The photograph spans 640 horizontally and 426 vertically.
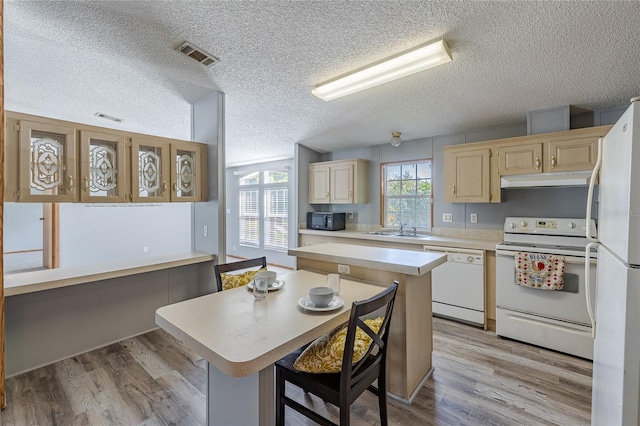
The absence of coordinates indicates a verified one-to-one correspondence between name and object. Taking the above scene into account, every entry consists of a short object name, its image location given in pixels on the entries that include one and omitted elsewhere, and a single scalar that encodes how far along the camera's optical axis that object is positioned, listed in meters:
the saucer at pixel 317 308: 1.44
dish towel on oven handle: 2.54
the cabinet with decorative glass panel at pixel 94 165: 2.14
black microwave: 4.68
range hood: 2.67
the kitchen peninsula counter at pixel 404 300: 1.93
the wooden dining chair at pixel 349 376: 1.27
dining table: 1.07
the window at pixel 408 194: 4.19
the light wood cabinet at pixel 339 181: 4.54
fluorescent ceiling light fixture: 2.06
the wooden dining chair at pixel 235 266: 1.98
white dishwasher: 3.10
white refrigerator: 0.91
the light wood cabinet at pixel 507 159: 2.71
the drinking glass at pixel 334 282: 1.71
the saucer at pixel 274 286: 1.80
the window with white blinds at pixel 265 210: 6.25
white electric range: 2.50
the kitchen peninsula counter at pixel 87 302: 2.30
